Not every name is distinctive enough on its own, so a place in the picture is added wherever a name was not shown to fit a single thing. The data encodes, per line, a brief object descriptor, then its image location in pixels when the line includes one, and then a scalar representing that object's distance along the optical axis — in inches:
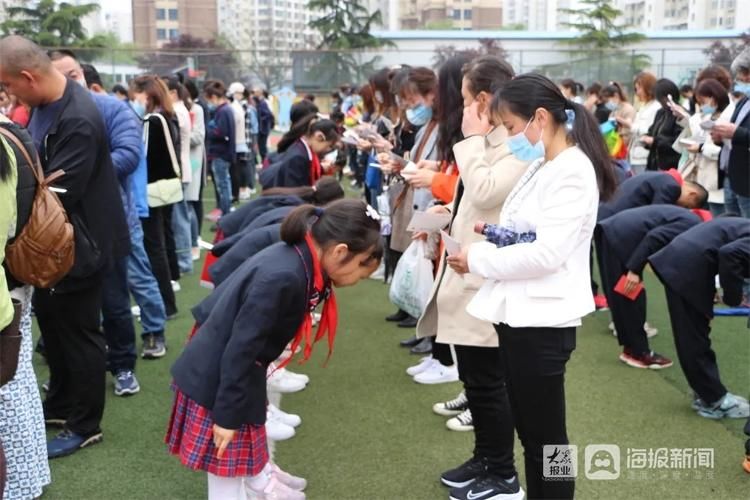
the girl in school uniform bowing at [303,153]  191.9
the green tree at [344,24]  1515.7
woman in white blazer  92.8
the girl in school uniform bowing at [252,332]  95.7
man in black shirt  127.6
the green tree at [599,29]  1513.3
